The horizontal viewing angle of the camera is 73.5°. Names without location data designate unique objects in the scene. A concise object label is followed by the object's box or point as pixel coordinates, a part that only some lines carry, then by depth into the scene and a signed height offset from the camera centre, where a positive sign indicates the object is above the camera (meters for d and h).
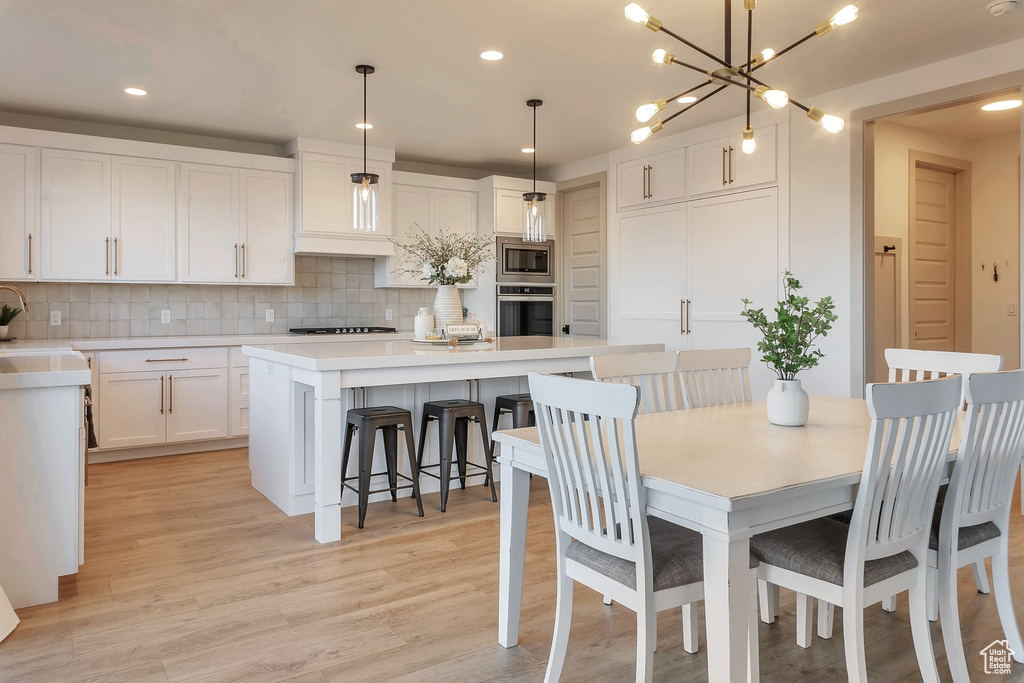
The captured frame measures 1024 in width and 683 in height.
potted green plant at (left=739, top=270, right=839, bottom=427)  2.10 -0.04
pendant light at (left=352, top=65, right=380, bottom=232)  3.54 +0.70
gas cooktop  5.69 +0.04
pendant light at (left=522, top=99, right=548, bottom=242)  4.24 +0.73
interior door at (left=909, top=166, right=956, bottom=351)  5.50 +0.60
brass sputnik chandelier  2.14 +0.90
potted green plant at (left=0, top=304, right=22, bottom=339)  4.62 +0.12
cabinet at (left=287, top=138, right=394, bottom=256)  5.43 +1.14
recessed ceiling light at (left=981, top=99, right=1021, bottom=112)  4.55 +1.55
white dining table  1.47 -0.35
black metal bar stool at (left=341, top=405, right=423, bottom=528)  3.28 -0.50
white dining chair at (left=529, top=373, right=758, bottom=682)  1.60 -0.48
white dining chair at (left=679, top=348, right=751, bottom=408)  2.82 -0.18
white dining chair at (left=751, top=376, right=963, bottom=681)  1.56 -0.50
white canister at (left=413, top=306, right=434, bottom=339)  4.09 +0.07
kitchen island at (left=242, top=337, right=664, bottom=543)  3.12 -0.28
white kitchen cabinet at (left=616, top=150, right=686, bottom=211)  5.31 +1.25
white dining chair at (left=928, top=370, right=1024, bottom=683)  1.77 -0.43
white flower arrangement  4.01 +0.42
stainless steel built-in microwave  6.36 +0.70
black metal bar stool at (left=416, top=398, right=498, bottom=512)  3.54 -0.48
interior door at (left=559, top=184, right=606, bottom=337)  6.25 +0.70
